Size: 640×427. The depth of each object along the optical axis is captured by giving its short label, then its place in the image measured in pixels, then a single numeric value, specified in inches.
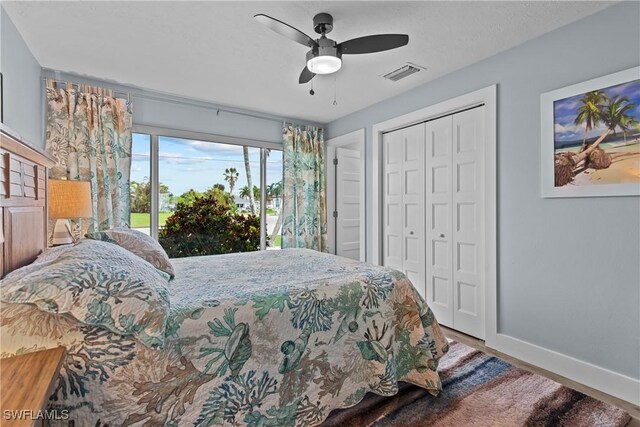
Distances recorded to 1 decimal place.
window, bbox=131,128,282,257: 143.7
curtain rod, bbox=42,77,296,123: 130.5
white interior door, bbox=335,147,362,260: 195.3
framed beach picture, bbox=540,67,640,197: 77.9
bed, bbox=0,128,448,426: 43.3
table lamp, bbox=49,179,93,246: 92.8
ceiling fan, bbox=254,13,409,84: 78.9
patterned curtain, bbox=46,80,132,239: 119.1
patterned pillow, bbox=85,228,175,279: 72.5
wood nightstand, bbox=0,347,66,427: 26.7
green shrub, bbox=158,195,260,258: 152.0
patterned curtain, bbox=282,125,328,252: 178.1
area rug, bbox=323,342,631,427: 69.4
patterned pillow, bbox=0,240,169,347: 40.7
